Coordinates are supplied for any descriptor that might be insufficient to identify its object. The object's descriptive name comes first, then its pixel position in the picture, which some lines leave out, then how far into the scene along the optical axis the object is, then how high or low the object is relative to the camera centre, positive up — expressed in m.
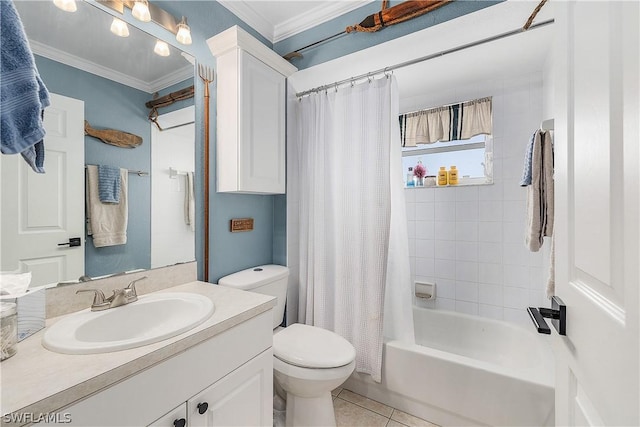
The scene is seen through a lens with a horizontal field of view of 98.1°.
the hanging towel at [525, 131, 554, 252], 1.39 +0.11
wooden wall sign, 1.78 -0.07
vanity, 0.61 -0.44
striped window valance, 2.25 +0.78
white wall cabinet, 1.57 +0.61
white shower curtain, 1.71 -0.03
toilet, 1.37 -0.75
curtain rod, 1.35 +0.89
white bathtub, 1.36 -0.95
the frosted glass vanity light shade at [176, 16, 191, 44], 1.45 +0.95
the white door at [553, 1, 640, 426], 0.40 +0.00
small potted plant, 2.53 +0.36
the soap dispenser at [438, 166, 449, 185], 2.40 +0.31
